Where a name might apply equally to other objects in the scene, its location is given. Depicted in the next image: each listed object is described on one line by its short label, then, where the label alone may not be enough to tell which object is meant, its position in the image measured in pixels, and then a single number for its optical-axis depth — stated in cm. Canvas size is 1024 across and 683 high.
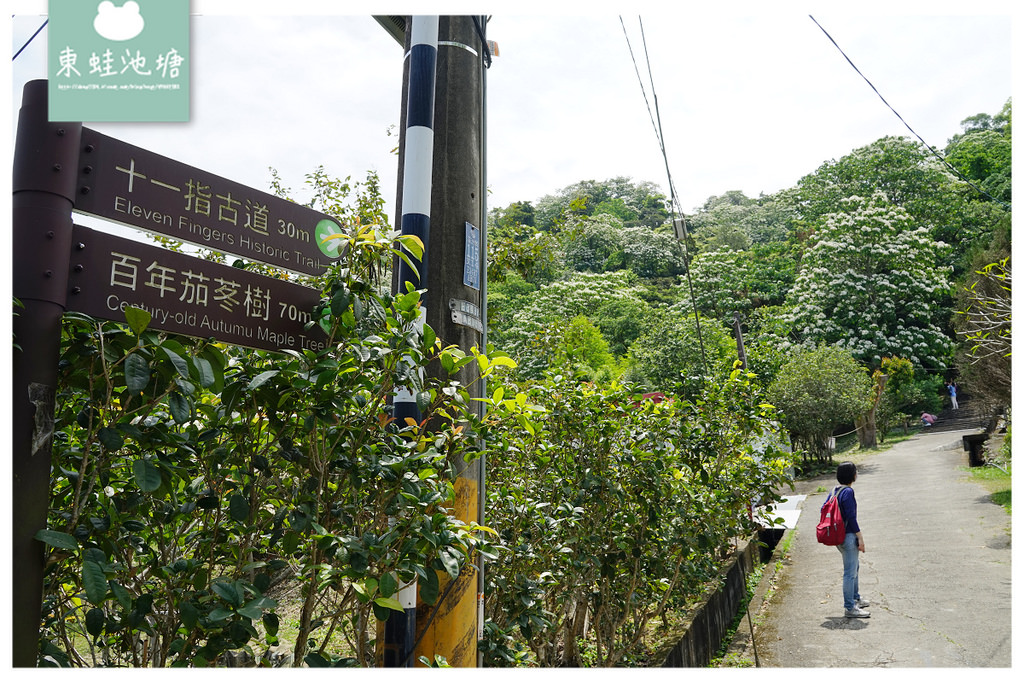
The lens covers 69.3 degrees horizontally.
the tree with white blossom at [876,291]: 3122
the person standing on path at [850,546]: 728
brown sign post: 174
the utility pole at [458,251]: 274
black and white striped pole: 277
